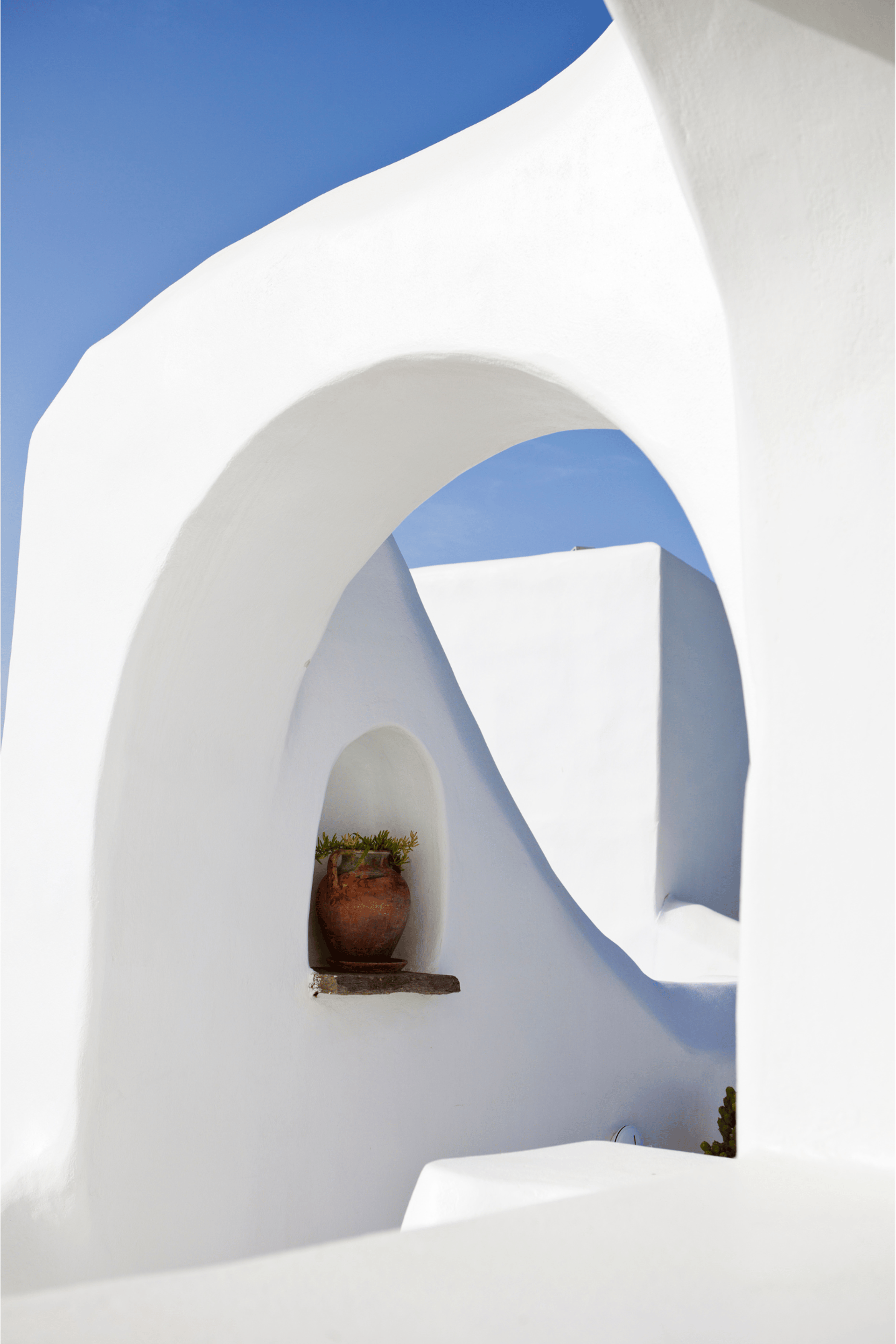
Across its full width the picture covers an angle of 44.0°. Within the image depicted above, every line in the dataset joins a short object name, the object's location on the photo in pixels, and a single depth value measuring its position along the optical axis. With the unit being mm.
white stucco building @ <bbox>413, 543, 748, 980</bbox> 7594
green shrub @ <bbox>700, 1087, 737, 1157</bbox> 4680
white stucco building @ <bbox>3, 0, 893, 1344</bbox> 1192
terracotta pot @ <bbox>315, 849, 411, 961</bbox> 4109
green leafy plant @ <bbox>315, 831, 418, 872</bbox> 4293
